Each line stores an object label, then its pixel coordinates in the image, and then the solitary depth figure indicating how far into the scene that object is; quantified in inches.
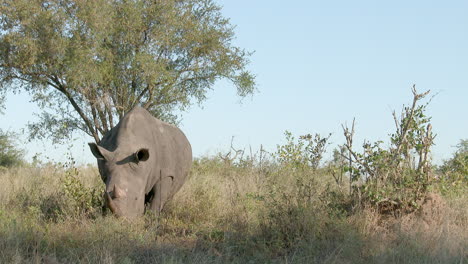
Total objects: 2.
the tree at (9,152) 1037.2
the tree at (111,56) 861.8
